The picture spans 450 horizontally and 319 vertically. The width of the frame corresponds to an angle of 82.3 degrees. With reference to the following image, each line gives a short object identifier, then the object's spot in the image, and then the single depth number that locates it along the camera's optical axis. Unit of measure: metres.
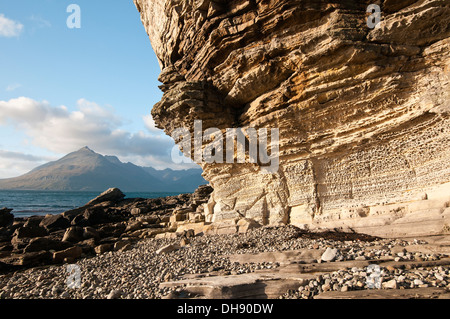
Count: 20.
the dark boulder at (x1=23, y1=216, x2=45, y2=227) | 19.55
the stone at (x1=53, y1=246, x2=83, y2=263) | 13.35
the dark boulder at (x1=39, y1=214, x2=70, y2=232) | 22.89
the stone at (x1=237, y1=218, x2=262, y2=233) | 14.24
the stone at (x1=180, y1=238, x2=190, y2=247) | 13.64
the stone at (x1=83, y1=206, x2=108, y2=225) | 24.51
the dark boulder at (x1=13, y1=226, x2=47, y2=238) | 17.55
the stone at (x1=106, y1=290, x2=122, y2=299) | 7.38
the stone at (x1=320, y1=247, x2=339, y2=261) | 7.88
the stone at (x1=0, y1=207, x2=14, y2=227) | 27.03
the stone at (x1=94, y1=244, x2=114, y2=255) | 14.68
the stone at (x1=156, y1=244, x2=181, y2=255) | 12.12
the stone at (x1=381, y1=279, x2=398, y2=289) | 5.74
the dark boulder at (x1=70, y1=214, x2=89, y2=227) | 23.56
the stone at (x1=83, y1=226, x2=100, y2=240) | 17.55
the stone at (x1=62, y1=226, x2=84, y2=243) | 16.92
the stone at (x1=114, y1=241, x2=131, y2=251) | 15.19
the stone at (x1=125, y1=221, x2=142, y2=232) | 20.30
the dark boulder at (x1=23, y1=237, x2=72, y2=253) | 14.45
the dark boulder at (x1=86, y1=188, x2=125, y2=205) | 44.23
